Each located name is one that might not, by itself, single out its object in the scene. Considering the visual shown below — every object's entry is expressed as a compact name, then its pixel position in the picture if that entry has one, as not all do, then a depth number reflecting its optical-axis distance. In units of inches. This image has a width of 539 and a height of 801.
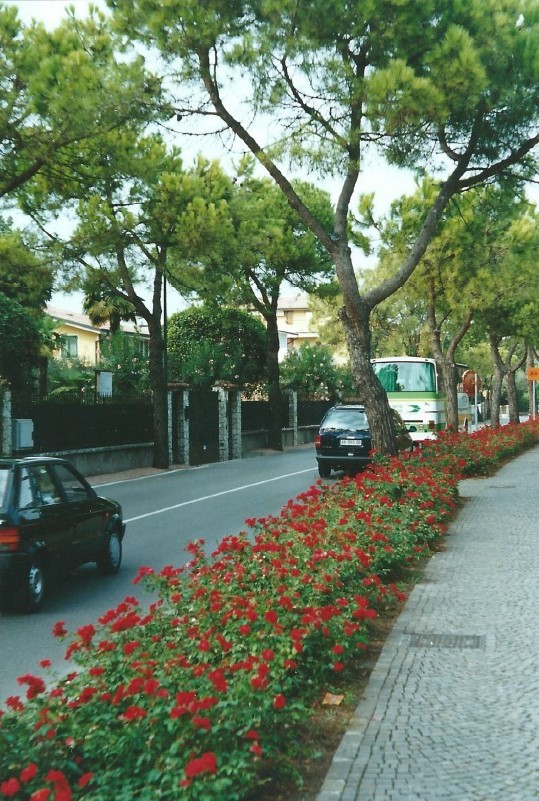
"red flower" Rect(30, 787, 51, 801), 131.7
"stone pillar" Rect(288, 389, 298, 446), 1903.3
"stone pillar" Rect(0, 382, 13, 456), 909.8
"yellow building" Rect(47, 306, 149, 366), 2664.9
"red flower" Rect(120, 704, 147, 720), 157.1
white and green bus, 1211.9
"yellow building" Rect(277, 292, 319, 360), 4212.6
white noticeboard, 1147.0
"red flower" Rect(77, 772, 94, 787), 140.9
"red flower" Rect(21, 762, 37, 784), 132.1
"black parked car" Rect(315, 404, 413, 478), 912.9
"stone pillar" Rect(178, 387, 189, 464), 1268.5
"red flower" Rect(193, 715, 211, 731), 153.3
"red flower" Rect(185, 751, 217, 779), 137.1
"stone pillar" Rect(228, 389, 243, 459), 1440.7
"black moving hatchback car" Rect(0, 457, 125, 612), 341.1
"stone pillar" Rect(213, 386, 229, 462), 1382.9
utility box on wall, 915.4
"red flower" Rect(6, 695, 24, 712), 159.6
